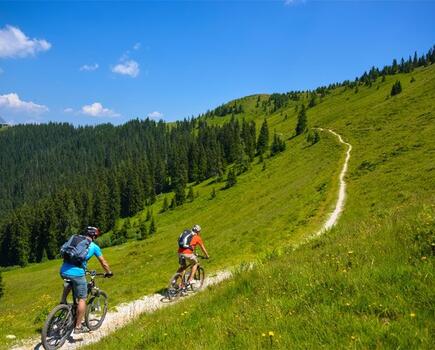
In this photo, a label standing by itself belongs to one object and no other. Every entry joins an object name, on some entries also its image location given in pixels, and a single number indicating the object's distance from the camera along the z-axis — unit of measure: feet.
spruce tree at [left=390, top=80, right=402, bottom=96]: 369.50
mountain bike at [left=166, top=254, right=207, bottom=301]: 50.65
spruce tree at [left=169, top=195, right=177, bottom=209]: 376.54
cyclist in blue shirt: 34.35
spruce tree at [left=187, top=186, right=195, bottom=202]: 368.13
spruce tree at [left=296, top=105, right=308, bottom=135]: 403.13
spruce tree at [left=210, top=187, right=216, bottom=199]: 327.00
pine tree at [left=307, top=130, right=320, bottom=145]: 299.34
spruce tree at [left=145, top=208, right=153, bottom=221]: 368.89
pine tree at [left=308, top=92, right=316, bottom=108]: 618.68
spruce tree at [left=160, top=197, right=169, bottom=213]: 381.40
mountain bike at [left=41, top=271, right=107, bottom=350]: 33.14
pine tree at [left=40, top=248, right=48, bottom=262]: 345.86
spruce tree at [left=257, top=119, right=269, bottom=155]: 420.77
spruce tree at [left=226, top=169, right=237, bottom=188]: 329.72
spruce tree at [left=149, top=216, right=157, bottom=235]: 308.81
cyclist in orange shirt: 50.70
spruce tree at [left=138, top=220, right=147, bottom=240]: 301.43
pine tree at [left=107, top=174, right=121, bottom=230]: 416.26
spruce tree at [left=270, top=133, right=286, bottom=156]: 360.69
